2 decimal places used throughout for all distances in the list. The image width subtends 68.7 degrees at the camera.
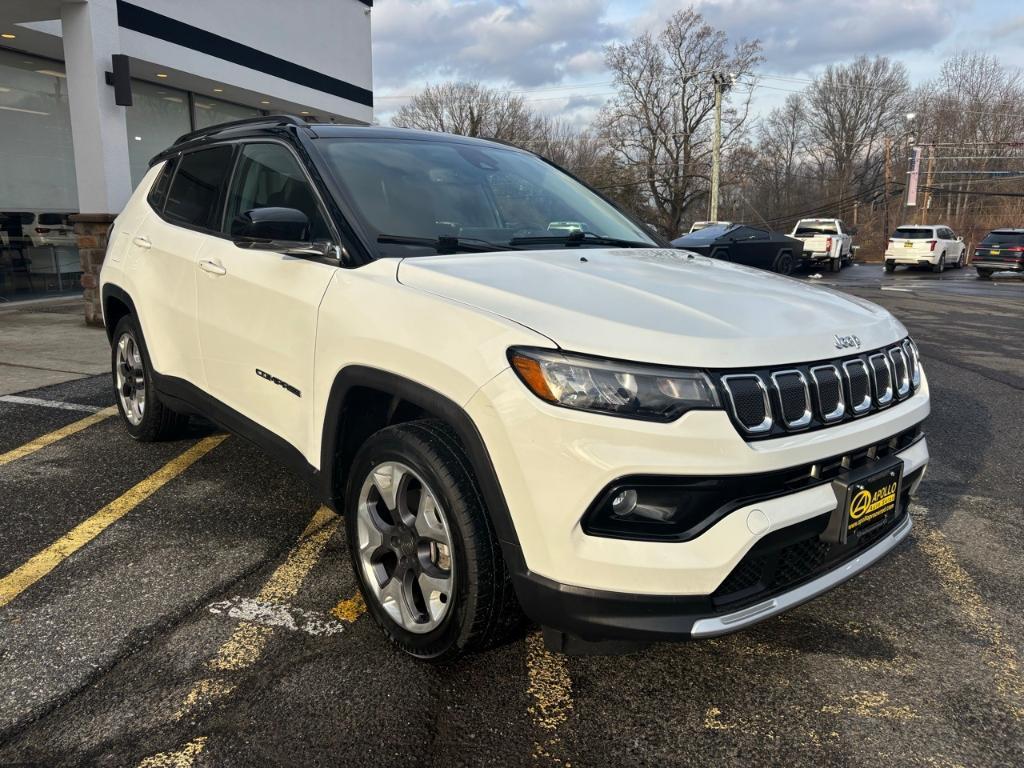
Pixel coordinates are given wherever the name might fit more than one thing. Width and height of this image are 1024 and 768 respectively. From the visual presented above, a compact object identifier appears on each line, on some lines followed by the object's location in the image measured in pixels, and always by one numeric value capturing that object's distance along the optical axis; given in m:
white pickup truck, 27.28
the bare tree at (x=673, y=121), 46.88
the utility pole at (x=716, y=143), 33.31
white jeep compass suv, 1.94
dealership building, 8.80
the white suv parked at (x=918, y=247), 28.02
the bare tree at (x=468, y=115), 54.88
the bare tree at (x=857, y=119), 59.12
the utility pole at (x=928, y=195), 51.91
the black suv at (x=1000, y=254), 24.81
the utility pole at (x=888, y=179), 49.70
